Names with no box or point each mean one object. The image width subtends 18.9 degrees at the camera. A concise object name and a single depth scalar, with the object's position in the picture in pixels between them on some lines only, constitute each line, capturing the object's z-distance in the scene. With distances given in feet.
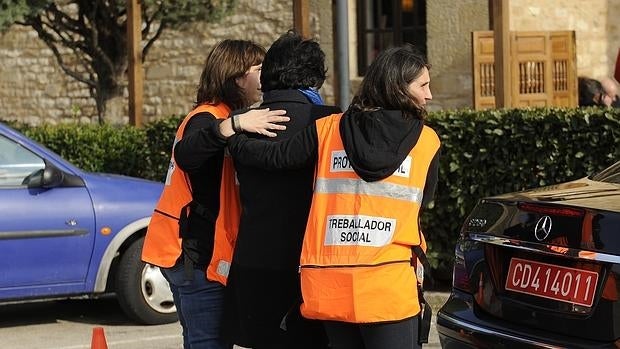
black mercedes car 21.92
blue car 39.50
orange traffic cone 26.63
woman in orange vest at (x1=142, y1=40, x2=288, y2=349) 23.12
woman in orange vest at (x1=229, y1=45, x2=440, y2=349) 19.27
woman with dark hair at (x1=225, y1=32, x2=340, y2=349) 20.62
